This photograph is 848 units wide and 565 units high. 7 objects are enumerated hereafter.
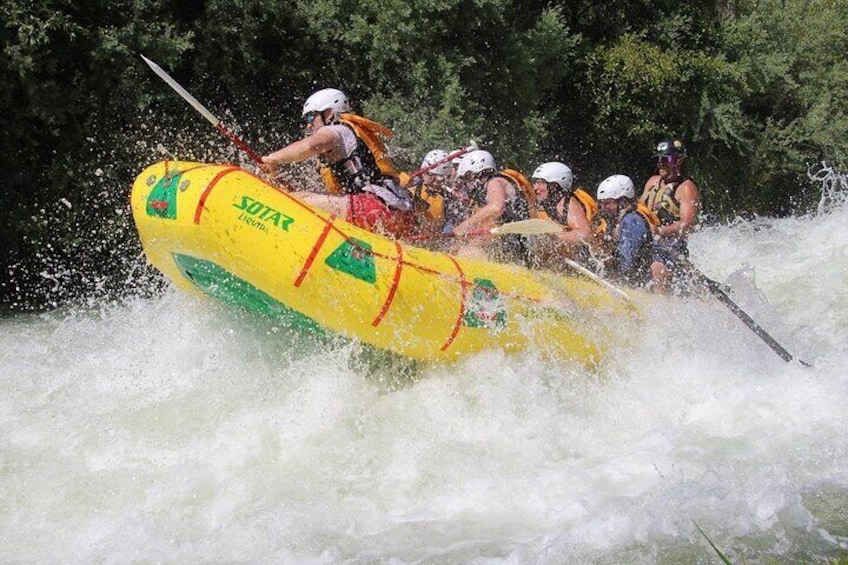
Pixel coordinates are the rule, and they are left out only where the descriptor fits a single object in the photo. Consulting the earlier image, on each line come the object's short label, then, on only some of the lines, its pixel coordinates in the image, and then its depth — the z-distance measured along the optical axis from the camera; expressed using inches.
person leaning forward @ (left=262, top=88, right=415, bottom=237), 459.8
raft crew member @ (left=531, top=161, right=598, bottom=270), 517.0
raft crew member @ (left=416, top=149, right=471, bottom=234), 524.4
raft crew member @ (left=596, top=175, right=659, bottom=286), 518.6
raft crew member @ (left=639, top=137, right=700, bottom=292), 574.6
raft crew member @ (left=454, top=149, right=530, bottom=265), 494.9
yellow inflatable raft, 393.7
